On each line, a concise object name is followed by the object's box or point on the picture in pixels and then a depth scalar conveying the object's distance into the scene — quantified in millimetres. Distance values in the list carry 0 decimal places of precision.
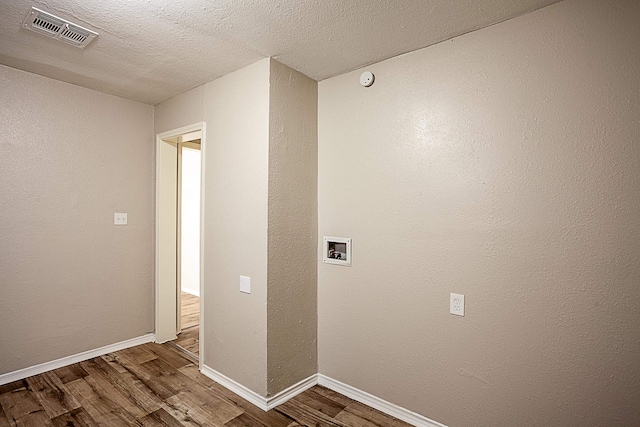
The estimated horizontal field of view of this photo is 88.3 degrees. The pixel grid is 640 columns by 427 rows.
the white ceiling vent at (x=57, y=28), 1883
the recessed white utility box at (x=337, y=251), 2547
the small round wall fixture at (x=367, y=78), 2402
